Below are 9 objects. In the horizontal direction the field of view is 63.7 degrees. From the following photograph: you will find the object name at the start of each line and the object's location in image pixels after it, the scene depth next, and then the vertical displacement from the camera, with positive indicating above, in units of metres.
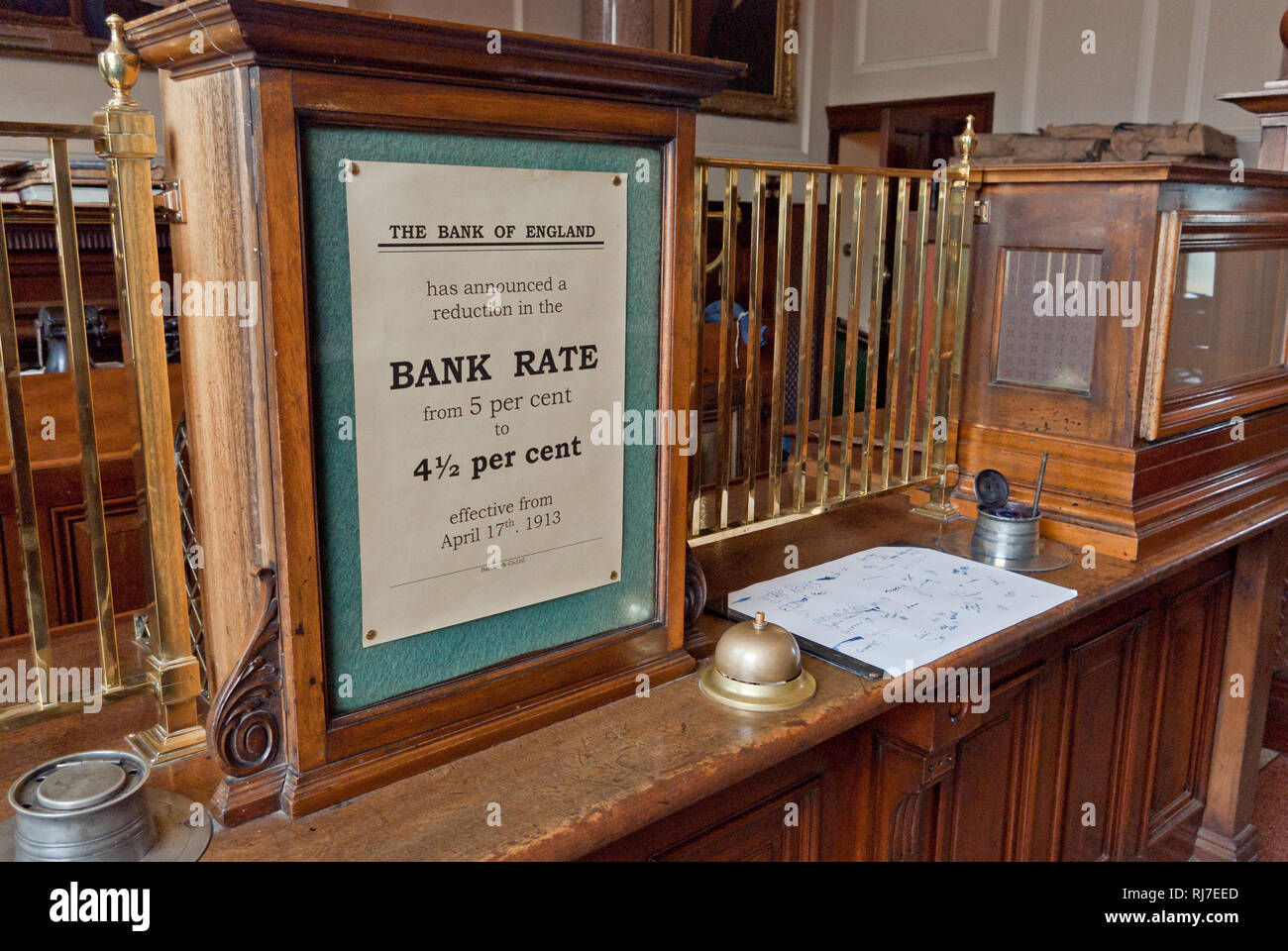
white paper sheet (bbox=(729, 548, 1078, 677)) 1.35 -0.49
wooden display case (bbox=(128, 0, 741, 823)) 0.85 -0.05
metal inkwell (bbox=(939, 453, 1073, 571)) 1.65 -0.45
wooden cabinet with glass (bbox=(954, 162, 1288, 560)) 1.68 -0.14
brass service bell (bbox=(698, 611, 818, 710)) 1.18 -0.47
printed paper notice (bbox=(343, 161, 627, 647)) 0.94 -0.13
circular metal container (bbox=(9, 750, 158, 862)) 0.83 -0.45
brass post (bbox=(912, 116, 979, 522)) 1.77 -0.03
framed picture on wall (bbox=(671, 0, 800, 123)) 6.12 +1.26
